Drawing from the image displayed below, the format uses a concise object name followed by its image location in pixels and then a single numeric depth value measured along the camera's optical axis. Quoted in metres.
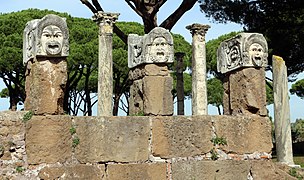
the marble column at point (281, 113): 9.52
